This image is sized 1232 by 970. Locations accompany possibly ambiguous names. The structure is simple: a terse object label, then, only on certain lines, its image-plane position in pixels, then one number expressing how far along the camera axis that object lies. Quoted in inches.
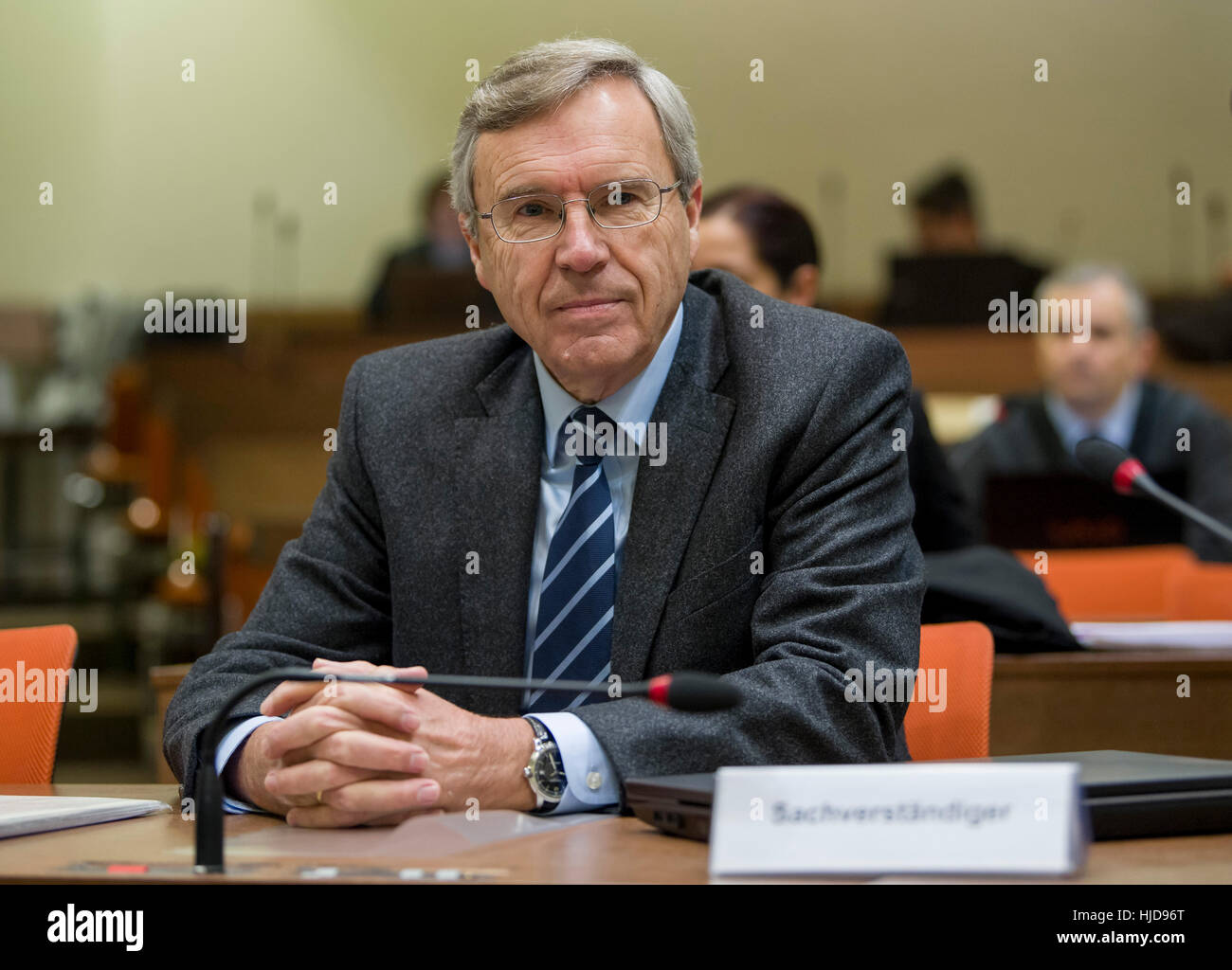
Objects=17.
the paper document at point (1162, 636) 88.5
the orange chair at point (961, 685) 61.6
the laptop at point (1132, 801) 41.8
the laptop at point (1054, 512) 130.0
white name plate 34.5
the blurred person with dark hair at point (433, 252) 257.4
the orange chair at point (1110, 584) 121.2
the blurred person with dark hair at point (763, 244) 111.7
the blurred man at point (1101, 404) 183.0
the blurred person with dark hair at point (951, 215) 259.6
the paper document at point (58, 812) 46.0
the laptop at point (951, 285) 236.1
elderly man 57.9
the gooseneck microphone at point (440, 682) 39.4
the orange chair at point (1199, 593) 109.5
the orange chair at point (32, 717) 65.8
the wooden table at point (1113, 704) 85.4
